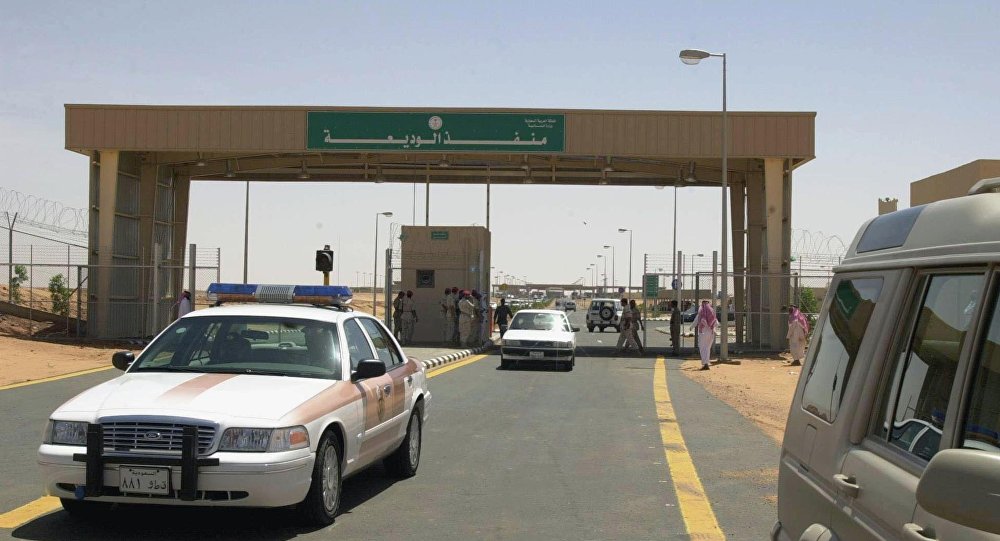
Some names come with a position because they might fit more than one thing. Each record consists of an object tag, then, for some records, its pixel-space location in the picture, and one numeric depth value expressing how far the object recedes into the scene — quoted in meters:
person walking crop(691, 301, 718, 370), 25.36
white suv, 53.88
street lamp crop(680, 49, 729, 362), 27.00
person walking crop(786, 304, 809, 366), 26.06
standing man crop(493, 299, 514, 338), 35.88
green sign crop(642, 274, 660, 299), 35.30
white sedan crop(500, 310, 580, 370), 23.50
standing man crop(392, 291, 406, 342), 32.03
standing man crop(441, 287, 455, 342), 32.06
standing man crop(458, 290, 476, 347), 31.09
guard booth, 33.94
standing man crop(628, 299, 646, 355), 30.94
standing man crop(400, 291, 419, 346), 32.12
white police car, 6.21
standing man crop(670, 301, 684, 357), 29.98
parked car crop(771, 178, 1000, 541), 2.55
